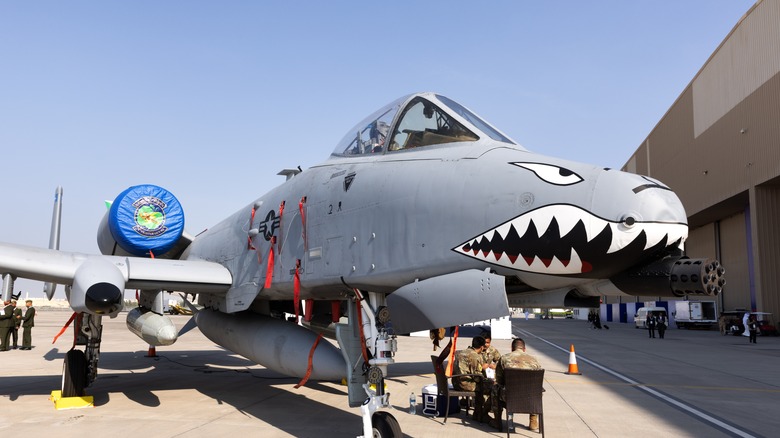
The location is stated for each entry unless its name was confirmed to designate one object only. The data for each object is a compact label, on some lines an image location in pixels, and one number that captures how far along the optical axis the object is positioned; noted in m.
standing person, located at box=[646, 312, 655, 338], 30.23
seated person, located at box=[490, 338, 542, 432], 7.33
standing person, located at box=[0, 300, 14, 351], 19.08
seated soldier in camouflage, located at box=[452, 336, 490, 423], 7.96
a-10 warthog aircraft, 4.61
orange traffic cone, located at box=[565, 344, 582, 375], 14.01
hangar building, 31.45
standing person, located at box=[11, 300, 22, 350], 19.77
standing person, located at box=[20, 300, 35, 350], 19.50
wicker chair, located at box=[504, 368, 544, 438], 6.86
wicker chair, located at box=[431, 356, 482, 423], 7.83
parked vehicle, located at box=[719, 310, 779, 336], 32.25
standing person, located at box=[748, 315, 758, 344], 26.84
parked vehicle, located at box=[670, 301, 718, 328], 40.66
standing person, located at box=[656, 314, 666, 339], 30.21
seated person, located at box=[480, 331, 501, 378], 8.09
